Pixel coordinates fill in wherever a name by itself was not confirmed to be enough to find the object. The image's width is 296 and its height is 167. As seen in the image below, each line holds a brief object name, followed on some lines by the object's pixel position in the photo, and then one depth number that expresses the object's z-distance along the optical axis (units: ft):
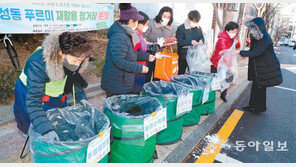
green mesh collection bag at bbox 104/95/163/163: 6.01
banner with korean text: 12.66
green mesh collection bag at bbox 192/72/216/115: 11.14
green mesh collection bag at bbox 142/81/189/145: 7.87
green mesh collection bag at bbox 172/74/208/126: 9.53
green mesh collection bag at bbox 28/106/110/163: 4.66
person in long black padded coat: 11.57
